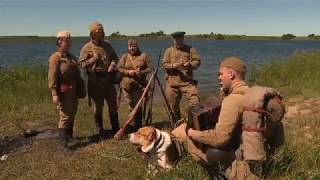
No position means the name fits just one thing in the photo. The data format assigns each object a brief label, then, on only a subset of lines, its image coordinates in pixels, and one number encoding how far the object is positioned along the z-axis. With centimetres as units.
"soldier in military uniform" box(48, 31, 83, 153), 449
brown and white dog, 335
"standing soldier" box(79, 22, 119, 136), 500
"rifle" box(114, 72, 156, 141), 501
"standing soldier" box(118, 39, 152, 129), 525
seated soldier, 277
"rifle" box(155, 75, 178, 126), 534
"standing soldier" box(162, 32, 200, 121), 527
